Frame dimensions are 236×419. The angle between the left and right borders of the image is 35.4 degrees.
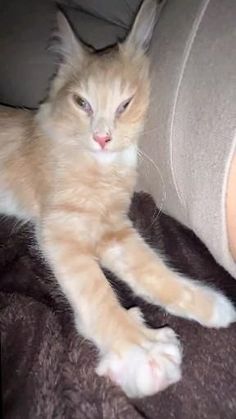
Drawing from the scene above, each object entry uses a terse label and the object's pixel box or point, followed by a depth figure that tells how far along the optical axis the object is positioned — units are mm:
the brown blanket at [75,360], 206
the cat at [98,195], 243
